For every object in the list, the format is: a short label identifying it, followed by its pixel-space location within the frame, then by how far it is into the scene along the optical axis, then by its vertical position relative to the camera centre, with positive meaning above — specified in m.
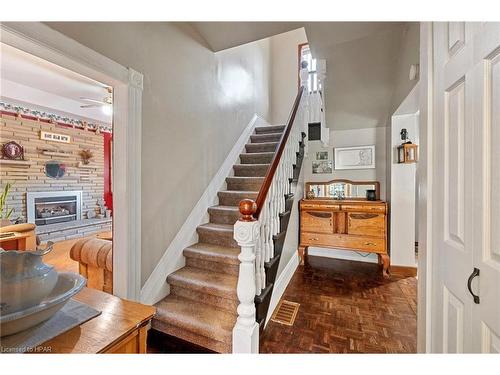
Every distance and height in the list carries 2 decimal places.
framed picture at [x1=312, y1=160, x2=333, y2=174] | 3.71 +0.33
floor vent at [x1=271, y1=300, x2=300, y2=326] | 1.98 -1.22
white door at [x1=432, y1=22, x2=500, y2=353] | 0.69 +0.00
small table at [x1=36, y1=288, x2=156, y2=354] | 0.60 -0.44
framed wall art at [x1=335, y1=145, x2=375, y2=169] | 3.45 +0.46
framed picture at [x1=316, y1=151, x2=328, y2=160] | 3.74 +0.52
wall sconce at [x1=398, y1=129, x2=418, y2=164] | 2.73 +0.44
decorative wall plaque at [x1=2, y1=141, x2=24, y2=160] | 3.74 +0.59
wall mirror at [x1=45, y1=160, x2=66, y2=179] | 4.45 +0.33
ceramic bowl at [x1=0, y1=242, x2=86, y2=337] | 0.57 -0.30
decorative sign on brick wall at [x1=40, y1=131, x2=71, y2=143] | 4.28 +0.98
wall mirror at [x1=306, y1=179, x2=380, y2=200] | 3.49 -0.04
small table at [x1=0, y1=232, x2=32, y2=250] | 2.44 -0.65
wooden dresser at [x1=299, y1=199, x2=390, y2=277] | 2.94 -0.56
